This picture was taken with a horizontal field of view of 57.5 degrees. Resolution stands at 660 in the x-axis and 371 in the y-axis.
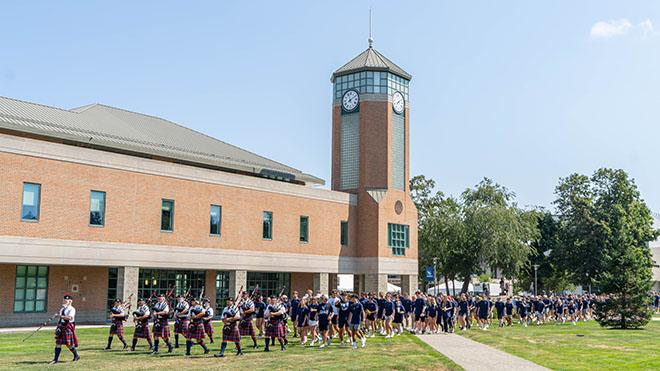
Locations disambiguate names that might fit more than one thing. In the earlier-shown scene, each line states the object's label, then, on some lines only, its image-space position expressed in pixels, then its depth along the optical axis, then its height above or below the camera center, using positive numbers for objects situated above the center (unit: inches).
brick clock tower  1697.8 +274.1
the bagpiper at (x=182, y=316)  746.2 -73.4
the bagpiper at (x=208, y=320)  732.0 -77.6
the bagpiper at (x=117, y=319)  739.4 -77.5
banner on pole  1769.4 -40.8
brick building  1093.1 +108.5
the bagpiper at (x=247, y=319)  763.0 -79.0
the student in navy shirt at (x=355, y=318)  828.0 -81.7
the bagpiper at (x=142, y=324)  740.6 -84.5
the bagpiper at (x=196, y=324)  723.4 -81.1
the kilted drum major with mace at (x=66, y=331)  644.2 -80.9
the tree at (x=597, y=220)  2186.3 +153.0
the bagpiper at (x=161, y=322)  734.5 -80.5
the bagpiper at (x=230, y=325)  711.1 -81.5
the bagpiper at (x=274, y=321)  770.8 -81.6
